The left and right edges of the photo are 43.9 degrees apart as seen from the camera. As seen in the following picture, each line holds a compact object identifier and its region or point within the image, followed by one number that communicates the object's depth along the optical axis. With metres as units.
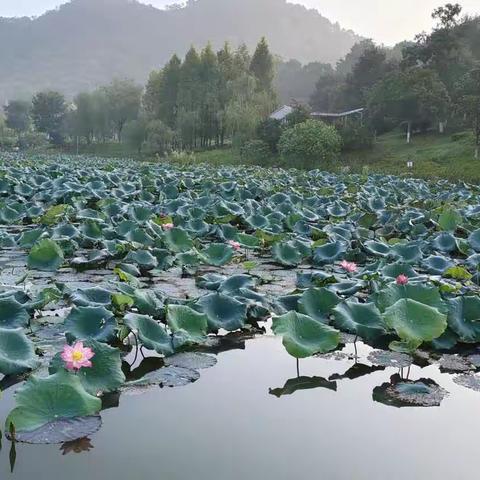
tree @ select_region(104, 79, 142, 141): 71.07
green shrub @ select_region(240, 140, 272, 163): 36.41
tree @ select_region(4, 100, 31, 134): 95.81
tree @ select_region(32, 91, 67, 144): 84.19
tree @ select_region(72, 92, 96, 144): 72.50
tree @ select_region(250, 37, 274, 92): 56.41
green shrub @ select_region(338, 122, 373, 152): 34.97
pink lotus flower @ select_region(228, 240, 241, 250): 5.97
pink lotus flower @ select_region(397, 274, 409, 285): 4.20
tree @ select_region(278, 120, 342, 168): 28.88
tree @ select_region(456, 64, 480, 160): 30.08
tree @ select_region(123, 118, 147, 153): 56.53
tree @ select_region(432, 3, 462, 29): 43.41
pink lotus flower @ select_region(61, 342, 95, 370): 2.77
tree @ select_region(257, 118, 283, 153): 36.97
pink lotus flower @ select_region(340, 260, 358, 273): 5.14
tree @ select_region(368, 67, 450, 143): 35.56
